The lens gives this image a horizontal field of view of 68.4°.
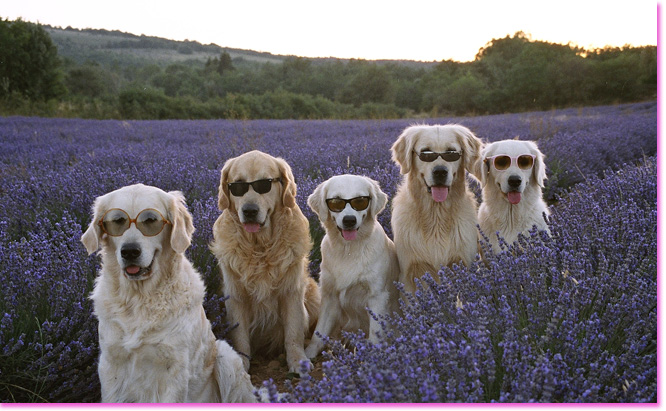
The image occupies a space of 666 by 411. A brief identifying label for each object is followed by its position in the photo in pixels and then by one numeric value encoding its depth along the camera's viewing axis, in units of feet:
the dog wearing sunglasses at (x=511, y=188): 9.47
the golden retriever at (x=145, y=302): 6.38
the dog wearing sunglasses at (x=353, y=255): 8.98
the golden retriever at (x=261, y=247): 8.91
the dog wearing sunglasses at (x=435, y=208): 9.26
